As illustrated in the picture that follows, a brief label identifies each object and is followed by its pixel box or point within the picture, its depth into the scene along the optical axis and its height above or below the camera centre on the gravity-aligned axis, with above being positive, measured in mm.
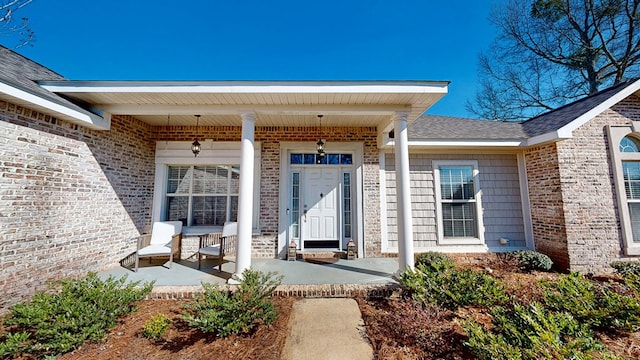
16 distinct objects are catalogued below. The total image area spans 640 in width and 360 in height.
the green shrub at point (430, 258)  4943 -1117
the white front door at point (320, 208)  5738 -51
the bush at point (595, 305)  2691 -1194
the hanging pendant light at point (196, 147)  5262 +1326
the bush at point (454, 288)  3166 -1150
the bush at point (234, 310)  2666 -1238
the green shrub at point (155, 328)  2672 -1380
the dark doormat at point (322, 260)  5145 -1203
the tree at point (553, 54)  10422 +7438
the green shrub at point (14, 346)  2232 -1322
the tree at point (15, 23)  5259 +4265
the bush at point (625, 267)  4613 -1221
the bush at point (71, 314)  2426 -1200
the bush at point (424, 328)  2463 -1402
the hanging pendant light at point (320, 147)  5117 +1268
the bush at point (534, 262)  5059 -1205
